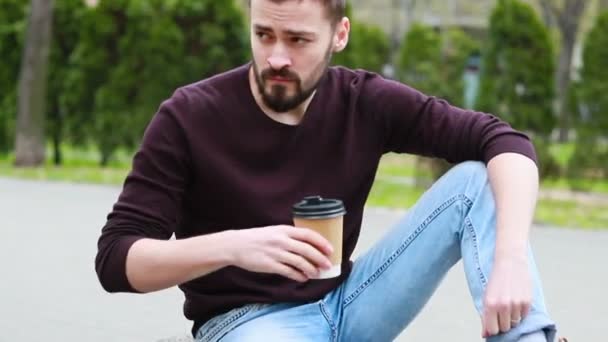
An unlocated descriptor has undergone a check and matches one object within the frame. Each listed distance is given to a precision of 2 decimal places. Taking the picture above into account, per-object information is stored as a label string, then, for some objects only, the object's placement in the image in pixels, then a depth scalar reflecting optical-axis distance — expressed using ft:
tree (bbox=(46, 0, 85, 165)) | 48.70
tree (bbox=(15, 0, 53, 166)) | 46.09
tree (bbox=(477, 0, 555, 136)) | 38.52
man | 8.81
